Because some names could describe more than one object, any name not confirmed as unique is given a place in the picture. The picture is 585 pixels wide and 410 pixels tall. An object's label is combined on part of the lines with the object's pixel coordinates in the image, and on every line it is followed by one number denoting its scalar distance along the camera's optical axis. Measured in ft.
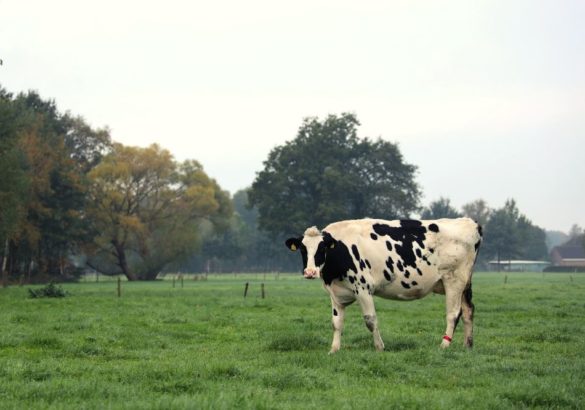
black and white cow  51.65
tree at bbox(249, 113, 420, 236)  306.14
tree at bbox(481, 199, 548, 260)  507.71
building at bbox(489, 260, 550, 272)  632.38
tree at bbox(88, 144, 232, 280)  276.55
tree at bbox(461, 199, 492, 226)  622.91
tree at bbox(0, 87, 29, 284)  171.22
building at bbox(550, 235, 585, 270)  620.90
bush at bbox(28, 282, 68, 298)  130.79
